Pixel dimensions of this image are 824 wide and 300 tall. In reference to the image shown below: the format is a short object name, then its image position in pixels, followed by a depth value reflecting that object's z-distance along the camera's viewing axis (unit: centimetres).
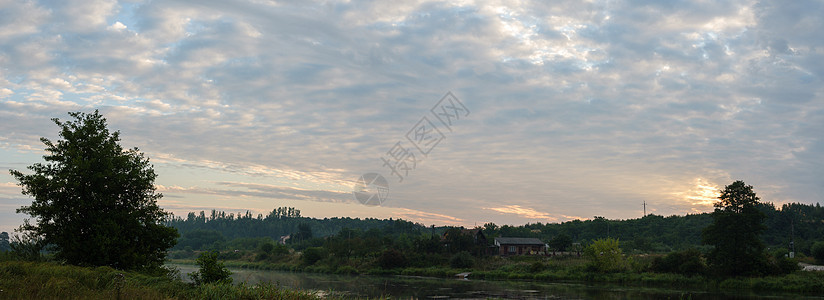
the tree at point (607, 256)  6650
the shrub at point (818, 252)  6175
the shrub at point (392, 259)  8581
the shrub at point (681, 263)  5753
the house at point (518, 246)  9812
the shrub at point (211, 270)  2261
